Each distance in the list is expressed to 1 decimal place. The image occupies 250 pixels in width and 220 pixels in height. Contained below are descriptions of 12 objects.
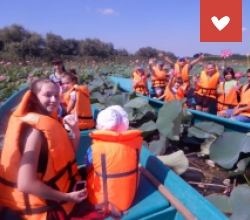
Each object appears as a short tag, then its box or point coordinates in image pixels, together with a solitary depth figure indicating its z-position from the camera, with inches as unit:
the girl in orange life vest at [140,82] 331.6
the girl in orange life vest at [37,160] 62.5
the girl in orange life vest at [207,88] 269.9
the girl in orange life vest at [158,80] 354.3
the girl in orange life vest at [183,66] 347.7
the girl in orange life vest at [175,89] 241.9
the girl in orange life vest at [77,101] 159.5
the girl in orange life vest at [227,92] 221.5
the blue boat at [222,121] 160.6
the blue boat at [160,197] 75.8
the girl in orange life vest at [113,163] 78.2
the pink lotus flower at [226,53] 246.6
